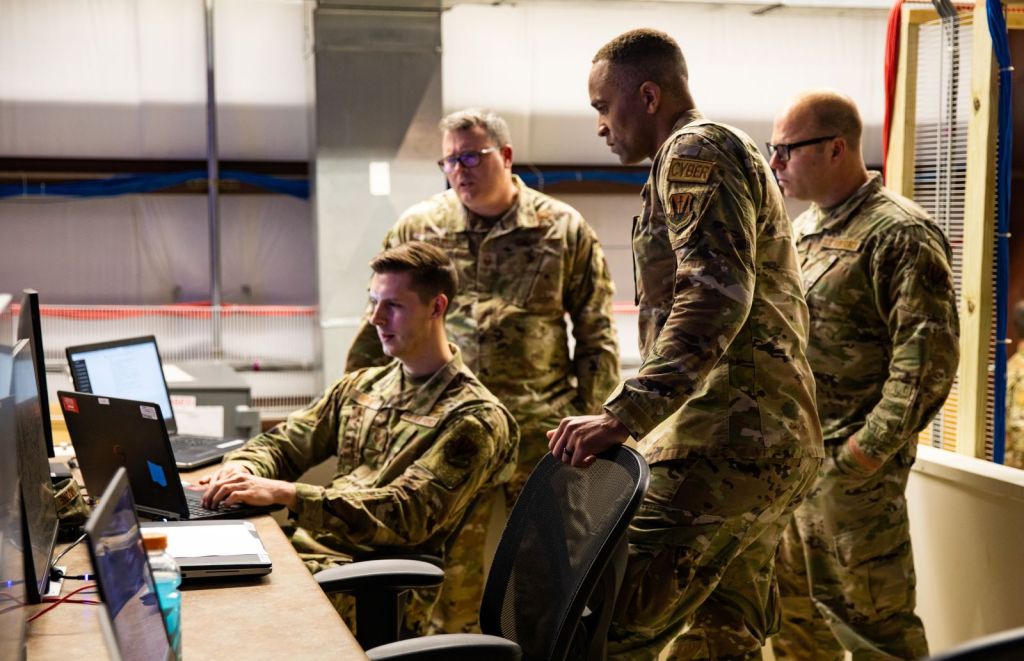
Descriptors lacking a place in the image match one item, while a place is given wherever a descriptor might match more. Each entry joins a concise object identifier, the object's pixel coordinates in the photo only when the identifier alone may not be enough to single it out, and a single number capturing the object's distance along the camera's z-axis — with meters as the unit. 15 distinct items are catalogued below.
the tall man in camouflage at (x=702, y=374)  1.88
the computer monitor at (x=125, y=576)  1.02
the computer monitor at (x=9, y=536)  1.24
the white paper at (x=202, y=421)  3.48
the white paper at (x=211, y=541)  1.94
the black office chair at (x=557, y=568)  1.62
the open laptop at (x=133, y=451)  2.20
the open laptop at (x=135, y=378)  3.02
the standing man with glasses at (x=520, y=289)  3.33
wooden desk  1.53
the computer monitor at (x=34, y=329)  2.16
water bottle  1.42
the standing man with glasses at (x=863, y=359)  2.67
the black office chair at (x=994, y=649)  0.71
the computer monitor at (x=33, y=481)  1.54
